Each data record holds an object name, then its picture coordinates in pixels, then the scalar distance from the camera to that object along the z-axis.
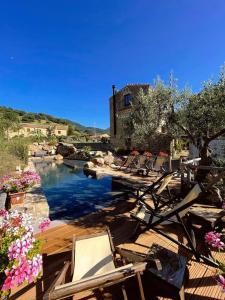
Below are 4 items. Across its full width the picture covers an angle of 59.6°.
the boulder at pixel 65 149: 25.67
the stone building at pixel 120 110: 22.76
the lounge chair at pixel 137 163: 11.70
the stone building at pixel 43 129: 44.28
